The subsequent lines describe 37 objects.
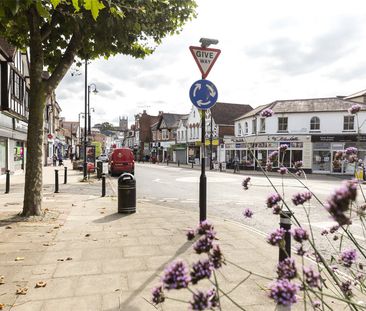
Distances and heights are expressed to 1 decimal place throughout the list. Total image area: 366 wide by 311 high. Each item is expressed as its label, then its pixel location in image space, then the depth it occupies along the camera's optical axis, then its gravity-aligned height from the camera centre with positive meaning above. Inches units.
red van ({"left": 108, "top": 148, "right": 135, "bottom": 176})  987.9 -19.3
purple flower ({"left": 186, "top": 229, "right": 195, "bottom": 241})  78.7 -18.5
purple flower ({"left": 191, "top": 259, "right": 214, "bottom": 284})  64.4 -22.3
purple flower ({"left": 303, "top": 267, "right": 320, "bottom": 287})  65.7 -23.9
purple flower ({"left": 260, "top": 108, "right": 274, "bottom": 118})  143.5 +19.0
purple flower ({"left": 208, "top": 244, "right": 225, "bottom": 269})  71.0 -21.6
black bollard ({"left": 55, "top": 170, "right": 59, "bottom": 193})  546.6 -45.1
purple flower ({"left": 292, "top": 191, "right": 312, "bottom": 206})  87.2 -10.6
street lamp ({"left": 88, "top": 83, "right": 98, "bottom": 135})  1057.5 +204.2
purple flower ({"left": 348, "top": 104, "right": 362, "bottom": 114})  140.3 +20.7
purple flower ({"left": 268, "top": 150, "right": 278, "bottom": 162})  147.2 +0.5
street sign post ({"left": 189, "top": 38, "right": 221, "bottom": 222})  264.4 +54.0
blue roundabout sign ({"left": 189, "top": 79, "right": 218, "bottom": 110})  263.9 +50.0
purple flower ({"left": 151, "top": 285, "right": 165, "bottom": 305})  70.5 -29.4
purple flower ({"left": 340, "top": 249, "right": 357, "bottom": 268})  93.3 -27.7
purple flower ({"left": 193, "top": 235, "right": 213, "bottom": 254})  70.6 -18.9
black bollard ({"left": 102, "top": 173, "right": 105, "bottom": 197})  506.5 -46.0
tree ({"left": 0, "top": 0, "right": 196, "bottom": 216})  305.0 +118.8
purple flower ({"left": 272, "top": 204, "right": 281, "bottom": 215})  100.9 -15.8
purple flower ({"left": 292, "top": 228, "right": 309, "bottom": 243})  77.3 -18.0
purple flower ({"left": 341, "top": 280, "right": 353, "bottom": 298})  93.4 -36.4
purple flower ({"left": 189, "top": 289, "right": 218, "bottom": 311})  61.6 -27.1
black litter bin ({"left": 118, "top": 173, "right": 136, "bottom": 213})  362.9 -41.5
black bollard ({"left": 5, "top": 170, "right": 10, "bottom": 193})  531.5 -44.5
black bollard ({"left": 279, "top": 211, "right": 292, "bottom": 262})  143.3 -29.4
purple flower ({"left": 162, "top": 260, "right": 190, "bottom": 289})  62.0 -22.7
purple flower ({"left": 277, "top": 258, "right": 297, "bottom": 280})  66.9 -22.8
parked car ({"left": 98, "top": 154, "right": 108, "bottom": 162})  2596.7 -22.6
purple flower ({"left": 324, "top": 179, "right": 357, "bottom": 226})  52.6 -6.7
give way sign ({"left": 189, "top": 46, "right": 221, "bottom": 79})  265.9 +79.3
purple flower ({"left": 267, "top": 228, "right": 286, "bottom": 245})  82.9 -20.0
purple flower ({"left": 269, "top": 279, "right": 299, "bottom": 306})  59.5 -24.5
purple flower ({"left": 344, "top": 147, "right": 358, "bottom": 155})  142.6 +3.0
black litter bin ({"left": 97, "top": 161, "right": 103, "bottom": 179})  852.6 -38.0
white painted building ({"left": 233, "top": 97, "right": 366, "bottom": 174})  1246.9 +104.3
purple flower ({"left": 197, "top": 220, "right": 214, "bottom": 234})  76.9 -16.6
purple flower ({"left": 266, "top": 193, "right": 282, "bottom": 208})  98.0 -12.6
